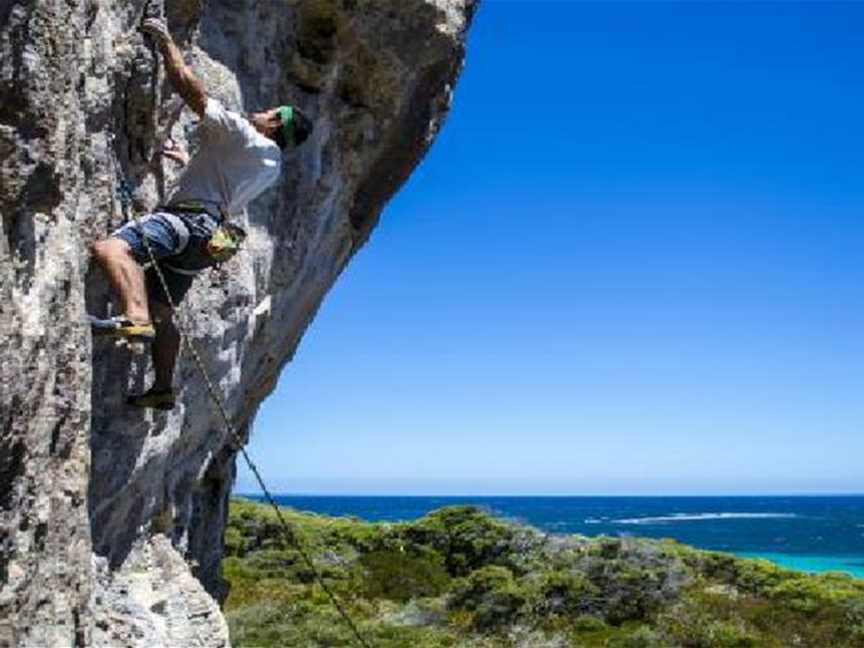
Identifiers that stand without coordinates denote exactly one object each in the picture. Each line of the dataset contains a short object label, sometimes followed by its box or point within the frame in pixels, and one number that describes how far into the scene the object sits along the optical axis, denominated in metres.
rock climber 6.71
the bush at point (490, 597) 28.23
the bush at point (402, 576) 33.22
